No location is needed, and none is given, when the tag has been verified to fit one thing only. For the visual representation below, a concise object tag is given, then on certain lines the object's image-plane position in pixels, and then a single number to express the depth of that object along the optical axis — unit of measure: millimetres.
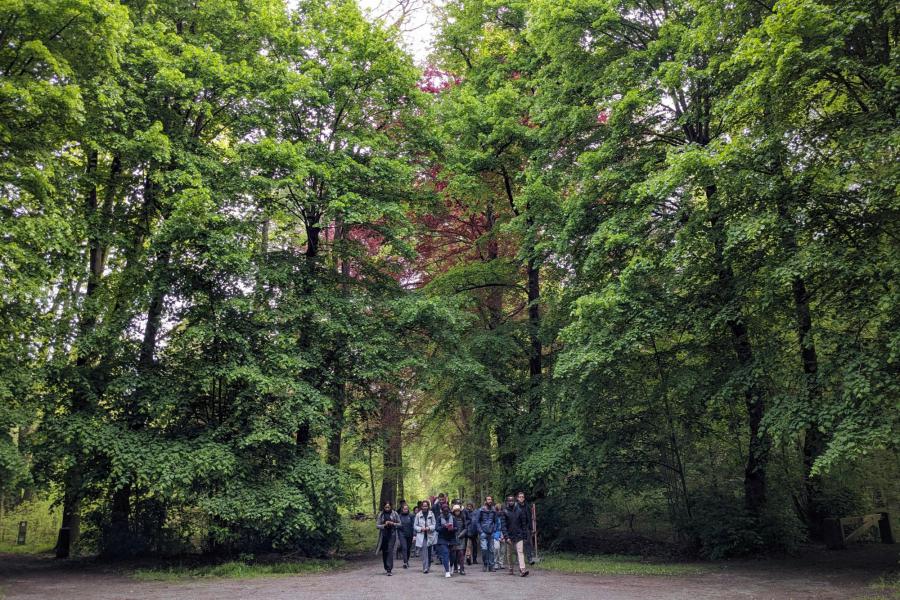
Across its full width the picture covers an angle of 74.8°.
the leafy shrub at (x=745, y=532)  13750
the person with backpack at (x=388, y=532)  13312
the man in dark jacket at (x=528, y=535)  13797
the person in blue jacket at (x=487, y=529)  14062
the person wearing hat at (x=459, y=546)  13648
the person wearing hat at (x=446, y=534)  13391
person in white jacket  13836
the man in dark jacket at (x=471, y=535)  15047
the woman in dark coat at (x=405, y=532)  14352
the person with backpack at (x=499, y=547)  14094
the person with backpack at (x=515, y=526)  13188
